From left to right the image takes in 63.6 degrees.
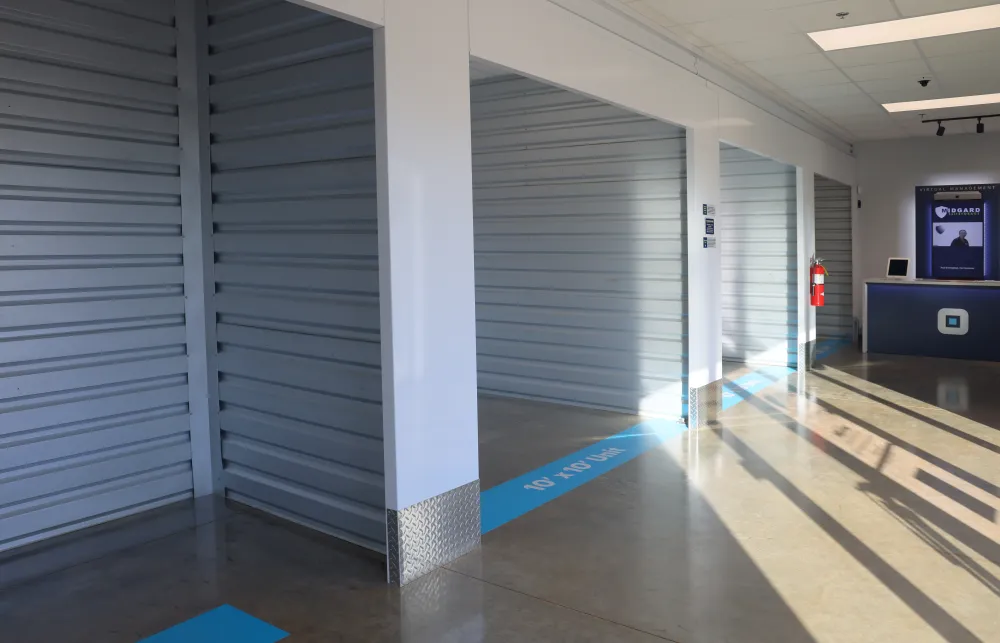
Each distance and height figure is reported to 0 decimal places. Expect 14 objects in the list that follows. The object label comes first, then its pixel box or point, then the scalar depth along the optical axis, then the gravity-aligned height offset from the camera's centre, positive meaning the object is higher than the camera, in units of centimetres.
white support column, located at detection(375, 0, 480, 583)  366 -4
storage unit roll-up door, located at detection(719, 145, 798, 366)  1014 +22
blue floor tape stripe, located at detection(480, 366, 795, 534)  489 -138
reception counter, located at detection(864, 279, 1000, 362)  1034 -71
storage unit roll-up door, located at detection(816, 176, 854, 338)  1310 +17
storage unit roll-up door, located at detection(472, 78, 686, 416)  714 +23
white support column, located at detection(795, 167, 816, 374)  1004 +17
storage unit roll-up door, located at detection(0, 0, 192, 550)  423 +8
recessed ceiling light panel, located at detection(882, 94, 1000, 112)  984 +201
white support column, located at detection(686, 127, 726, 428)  686 -12
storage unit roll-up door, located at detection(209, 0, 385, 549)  408 +8
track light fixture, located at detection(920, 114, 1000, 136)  1079 +198
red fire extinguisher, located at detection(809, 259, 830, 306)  1025 -21
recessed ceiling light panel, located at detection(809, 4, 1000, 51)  618 +189
